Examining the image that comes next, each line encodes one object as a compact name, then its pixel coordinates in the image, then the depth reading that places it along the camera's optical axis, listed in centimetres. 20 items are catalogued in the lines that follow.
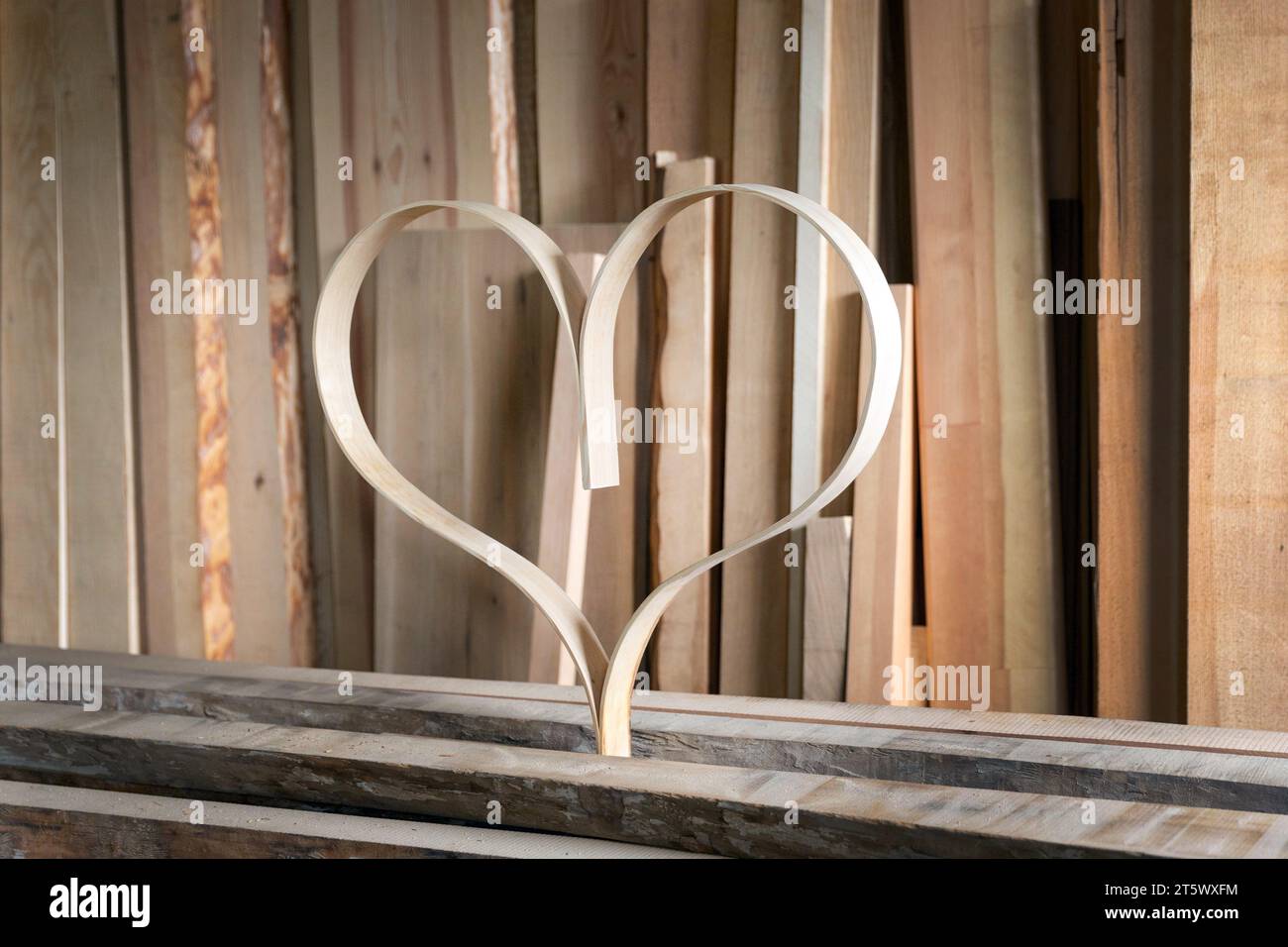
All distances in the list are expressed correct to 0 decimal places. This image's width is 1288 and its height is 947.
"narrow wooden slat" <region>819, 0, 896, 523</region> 199
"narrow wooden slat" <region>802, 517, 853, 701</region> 197
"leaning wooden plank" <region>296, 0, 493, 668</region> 219
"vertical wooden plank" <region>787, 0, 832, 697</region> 197
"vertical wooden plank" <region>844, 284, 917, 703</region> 195
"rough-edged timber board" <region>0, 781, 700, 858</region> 127
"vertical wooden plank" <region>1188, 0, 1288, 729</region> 168
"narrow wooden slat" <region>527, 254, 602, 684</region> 206
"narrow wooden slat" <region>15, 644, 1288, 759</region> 144
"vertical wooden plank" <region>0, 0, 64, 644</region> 237
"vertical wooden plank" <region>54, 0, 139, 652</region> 233
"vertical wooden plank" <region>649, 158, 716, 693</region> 206
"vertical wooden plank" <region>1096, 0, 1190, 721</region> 183
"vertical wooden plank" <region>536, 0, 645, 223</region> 219
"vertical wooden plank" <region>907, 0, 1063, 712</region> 193
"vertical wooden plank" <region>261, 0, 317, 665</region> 232
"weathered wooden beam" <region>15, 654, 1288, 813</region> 134
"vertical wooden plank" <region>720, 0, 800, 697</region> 204
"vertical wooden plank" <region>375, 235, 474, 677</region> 220
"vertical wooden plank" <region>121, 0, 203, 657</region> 229
